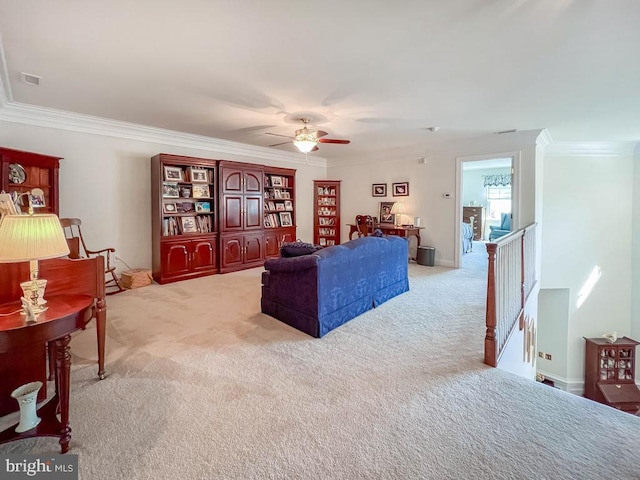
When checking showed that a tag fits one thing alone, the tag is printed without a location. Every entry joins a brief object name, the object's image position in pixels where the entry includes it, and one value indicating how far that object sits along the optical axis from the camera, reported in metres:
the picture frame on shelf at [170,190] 5.02
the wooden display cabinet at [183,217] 4.96
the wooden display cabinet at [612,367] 5.99
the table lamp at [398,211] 6.91
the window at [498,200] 10.69
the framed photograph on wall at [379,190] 7.23
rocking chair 4.33
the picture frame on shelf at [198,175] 5.32
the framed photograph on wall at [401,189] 6.86
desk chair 7.27
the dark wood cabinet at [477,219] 10.86
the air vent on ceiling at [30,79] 3.06
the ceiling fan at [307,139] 4.26
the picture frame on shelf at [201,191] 5.43
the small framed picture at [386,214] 7.10
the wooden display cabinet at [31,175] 3.47
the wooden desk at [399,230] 6.54
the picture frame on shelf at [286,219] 6.91
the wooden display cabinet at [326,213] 8.03
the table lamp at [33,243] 1.59
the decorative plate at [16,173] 3.62
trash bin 6.35
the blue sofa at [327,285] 3.01
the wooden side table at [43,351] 1.54
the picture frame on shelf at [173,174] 5.00
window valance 10.49
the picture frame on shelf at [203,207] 5.54
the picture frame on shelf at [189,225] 5.30
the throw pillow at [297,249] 3.32
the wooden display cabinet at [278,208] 6.55
